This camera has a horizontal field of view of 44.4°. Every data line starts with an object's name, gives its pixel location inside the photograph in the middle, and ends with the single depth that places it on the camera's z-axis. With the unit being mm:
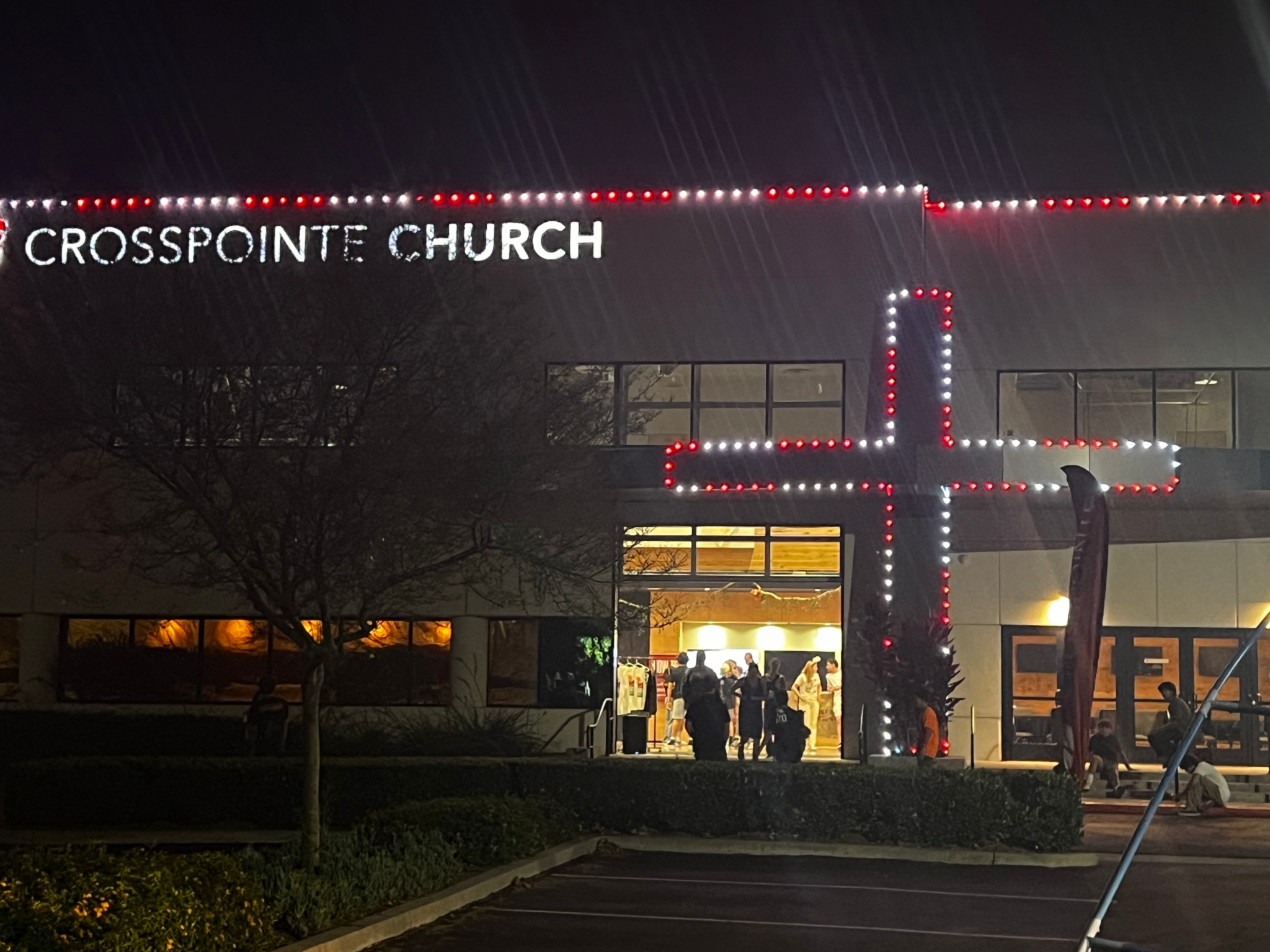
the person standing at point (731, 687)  27828
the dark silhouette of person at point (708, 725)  21266
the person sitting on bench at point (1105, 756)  23312
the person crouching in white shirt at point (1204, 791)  20812
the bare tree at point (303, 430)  12664
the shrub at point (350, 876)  10359
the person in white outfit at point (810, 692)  27734
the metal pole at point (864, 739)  24500
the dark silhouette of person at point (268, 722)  22984
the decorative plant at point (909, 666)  20688
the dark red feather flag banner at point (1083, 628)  18609
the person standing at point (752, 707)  25125
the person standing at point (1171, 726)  21766
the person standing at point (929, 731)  19969
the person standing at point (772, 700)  24016
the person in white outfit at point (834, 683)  28109
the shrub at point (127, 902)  7938
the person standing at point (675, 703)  28234
